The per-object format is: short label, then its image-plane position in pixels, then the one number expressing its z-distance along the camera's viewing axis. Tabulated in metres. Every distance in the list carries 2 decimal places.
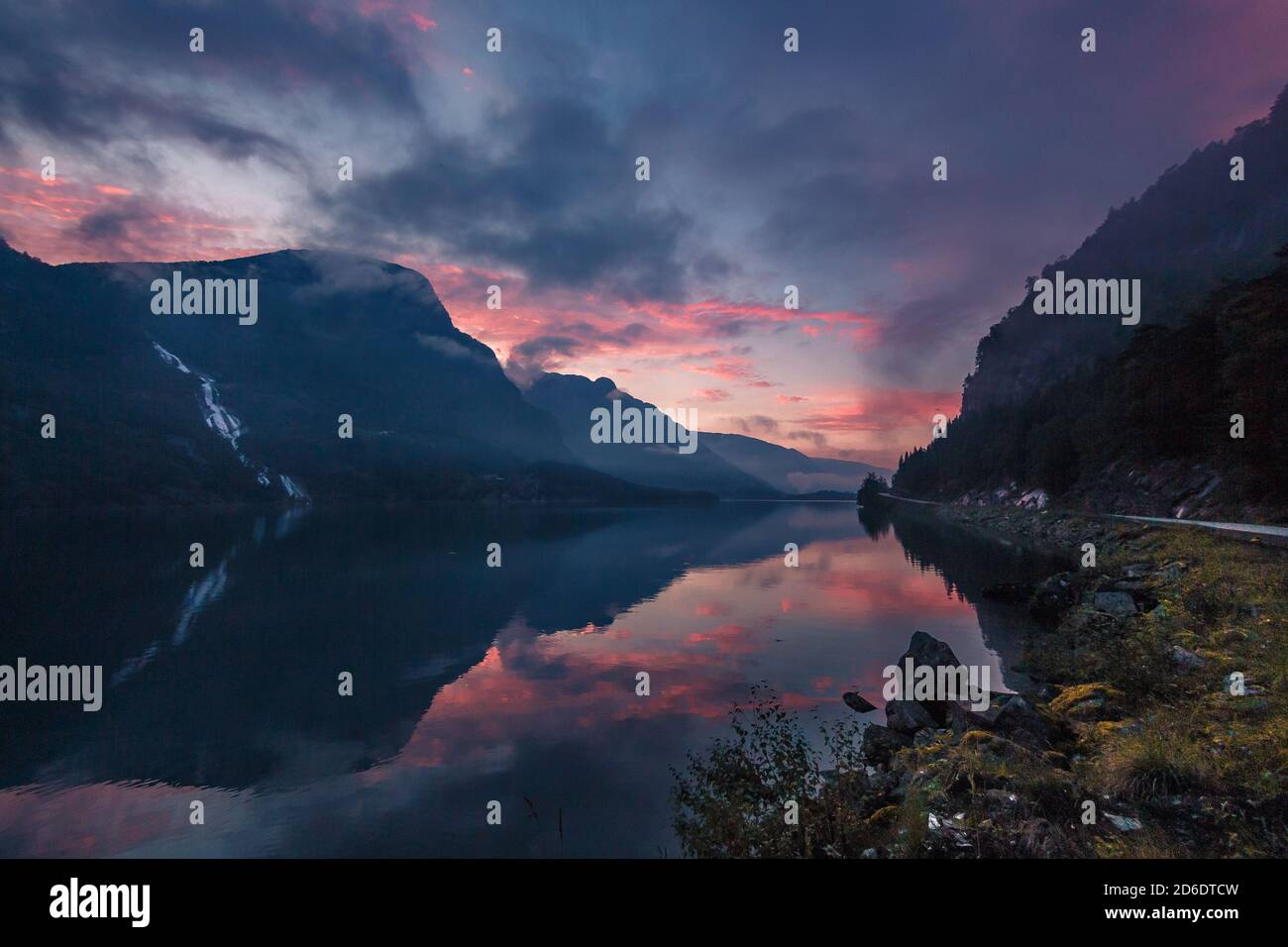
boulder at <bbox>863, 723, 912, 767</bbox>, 17.77
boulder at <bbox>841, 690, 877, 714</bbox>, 23.08
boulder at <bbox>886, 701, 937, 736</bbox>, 19.12
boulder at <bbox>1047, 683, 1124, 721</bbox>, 16.55
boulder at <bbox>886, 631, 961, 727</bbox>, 23.44
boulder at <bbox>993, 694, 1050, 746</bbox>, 14.48
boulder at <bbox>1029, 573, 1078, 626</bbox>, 34.88
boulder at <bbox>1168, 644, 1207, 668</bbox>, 18.02
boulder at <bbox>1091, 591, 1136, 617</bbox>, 27.02
